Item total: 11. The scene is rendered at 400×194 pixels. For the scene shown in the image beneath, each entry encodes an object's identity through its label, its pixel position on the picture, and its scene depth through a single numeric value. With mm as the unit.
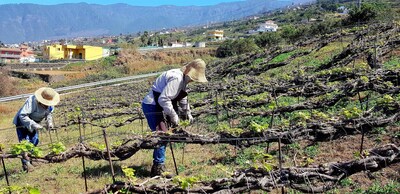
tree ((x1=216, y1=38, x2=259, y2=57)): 53362
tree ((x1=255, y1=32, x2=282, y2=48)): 50781
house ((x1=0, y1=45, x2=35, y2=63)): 107812
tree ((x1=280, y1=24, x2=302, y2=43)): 45031
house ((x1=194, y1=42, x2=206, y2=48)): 91250
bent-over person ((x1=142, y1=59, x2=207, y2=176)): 6316
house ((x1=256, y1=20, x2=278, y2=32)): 121469
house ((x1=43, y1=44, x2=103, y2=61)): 82062
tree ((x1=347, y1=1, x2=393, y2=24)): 34062
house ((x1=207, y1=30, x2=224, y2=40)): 127444
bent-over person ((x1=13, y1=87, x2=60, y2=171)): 7883
